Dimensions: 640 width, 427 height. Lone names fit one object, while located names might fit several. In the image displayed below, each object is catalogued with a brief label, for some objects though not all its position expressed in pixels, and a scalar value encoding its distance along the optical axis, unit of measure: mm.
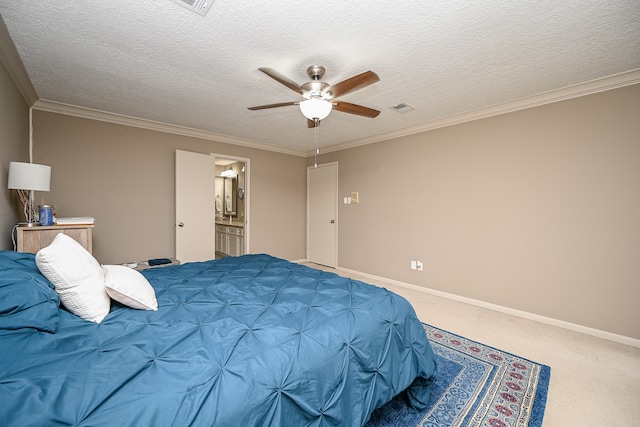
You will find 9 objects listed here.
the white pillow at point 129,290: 1348
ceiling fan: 1964
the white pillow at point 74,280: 1191
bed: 815
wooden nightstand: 2314
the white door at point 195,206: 4137
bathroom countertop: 5473
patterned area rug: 1595
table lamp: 2178
